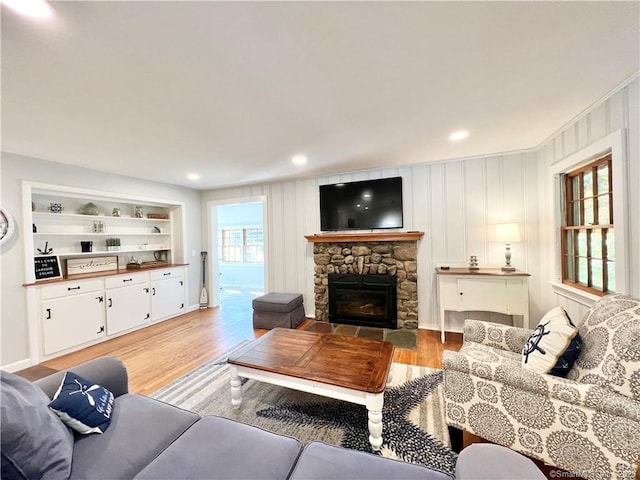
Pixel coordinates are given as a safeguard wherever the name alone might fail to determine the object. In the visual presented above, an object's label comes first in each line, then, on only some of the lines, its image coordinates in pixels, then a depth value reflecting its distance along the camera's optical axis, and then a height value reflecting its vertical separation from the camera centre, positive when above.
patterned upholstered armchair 1.15 -0.86
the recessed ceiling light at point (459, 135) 2.57 +1.00
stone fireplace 3.66 -0.44
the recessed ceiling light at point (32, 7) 1.06 +1.00
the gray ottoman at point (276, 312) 3.77 -1.12
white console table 2.91 -0.71
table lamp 2.98 -0.03
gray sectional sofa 0.95 -0.89
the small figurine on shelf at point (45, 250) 3.26 -0.08
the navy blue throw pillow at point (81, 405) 1.15 -0.76
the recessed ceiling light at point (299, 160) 3.20 +1.00
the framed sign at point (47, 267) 3.10 -0.29
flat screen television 3.74 +0.46
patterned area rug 1.60 -1.32
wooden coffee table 1.60 -0.94
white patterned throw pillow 1.41 -0.68
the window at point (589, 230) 2.15 -0.01
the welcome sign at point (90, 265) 3.47 -0.32
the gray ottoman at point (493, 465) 0.82 -0.80
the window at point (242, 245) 7.35 -0.20
